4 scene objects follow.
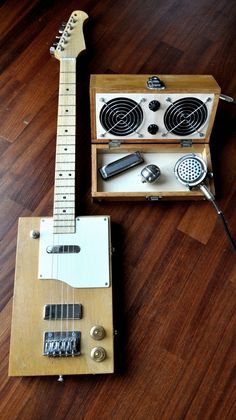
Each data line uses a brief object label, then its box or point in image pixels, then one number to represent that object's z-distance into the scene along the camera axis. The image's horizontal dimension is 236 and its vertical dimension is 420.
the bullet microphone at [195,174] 1.28
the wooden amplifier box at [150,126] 1.25
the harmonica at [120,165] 1.33
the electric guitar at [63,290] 1.14
